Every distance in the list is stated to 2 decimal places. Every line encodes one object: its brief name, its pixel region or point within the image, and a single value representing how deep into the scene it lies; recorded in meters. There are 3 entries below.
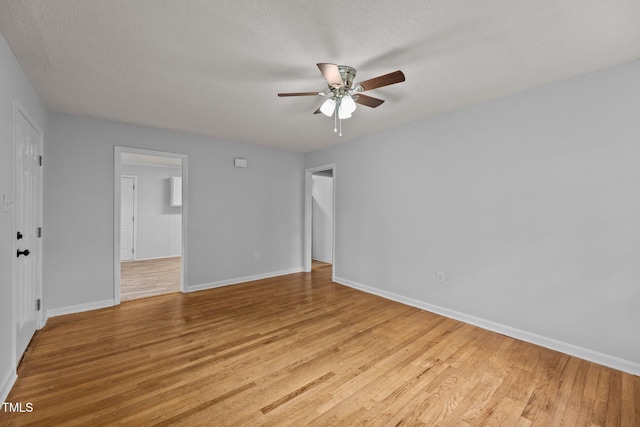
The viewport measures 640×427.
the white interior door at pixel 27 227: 2.17
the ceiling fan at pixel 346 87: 1.88
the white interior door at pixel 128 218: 6.46
